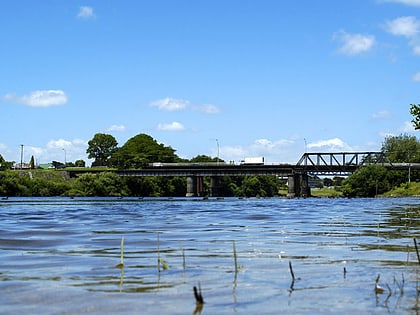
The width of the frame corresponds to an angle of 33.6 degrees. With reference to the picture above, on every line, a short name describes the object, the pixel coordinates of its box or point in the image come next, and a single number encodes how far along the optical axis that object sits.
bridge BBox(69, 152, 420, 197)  198.88
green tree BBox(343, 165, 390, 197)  187.50
